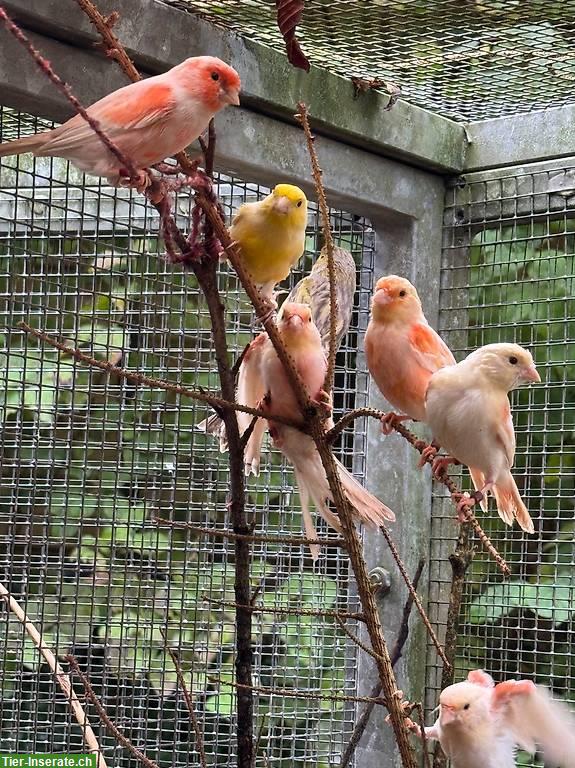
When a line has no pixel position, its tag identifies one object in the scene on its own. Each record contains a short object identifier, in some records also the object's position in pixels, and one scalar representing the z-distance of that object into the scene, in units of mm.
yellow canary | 1143
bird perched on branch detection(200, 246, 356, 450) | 1198
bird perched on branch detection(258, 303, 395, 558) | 1064
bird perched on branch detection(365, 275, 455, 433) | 1102
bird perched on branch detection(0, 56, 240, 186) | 1021
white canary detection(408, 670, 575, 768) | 1086
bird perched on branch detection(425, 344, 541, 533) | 1045
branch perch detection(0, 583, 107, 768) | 1089
